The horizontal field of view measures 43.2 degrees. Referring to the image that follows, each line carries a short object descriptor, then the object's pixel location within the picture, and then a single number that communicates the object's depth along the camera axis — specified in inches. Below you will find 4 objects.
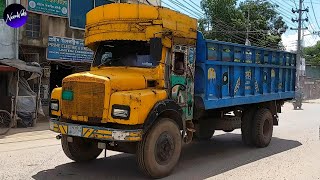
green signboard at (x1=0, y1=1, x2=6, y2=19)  573.6
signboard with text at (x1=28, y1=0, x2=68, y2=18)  622.2
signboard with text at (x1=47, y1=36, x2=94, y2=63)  653.3
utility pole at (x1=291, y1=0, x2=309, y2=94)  1460.6
